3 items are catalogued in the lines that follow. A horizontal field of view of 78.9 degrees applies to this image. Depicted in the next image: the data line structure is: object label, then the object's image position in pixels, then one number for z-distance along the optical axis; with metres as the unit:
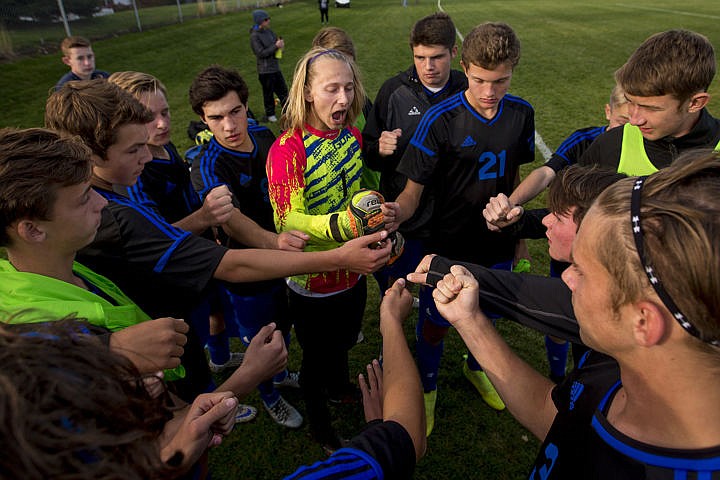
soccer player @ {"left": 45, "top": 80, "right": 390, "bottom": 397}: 2.00
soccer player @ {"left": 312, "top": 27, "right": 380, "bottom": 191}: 3.75
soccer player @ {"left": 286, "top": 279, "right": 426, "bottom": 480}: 1.23
